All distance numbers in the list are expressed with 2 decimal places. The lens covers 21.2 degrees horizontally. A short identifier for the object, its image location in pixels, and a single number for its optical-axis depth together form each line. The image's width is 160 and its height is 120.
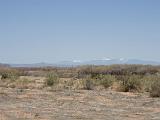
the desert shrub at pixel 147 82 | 34.88
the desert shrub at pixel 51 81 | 40.72
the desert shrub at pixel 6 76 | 50.60
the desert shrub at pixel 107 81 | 39.32
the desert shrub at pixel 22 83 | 38.30
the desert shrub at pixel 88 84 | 36.75
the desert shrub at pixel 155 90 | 30.11
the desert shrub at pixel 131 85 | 35.47
